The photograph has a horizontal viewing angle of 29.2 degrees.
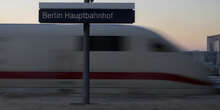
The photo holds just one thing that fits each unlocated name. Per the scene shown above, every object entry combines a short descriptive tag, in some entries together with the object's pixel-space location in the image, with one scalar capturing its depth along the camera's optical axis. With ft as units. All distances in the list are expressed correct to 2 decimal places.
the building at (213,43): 152.66
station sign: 40.19
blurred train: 57.36
